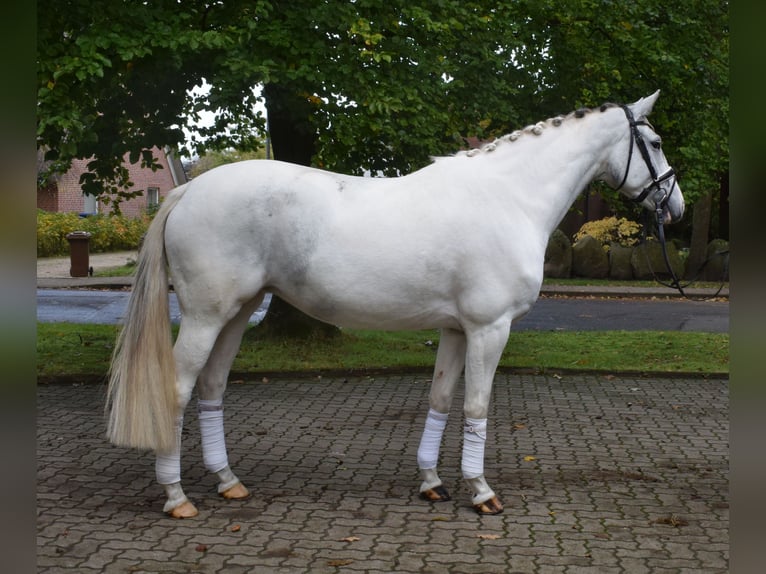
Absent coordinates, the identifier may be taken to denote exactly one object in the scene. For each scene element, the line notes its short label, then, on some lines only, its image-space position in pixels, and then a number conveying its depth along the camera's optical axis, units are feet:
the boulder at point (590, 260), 84.53
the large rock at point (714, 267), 79.10
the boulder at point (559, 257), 83.66
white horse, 16.11
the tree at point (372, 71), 26.09
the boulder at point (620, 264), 84.23
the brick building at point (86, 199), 134.21
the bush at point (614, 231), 87.71
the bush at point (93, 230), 103.76
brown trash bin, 79.87
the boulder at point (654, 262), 77.28
